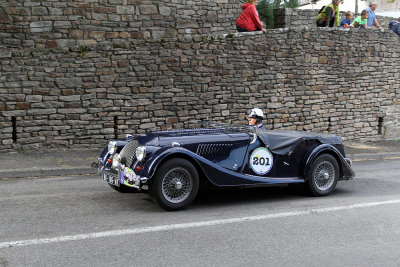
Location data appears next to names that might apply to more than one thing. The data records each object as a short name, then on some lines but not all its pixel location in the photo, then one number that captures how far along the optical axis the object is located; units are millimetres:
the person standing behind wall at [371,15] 18797
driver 8795
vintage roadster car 7012
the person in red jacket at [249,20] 15547
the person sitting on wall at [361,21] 18109
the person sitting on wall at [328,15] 17609
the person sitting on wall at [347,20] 18684
